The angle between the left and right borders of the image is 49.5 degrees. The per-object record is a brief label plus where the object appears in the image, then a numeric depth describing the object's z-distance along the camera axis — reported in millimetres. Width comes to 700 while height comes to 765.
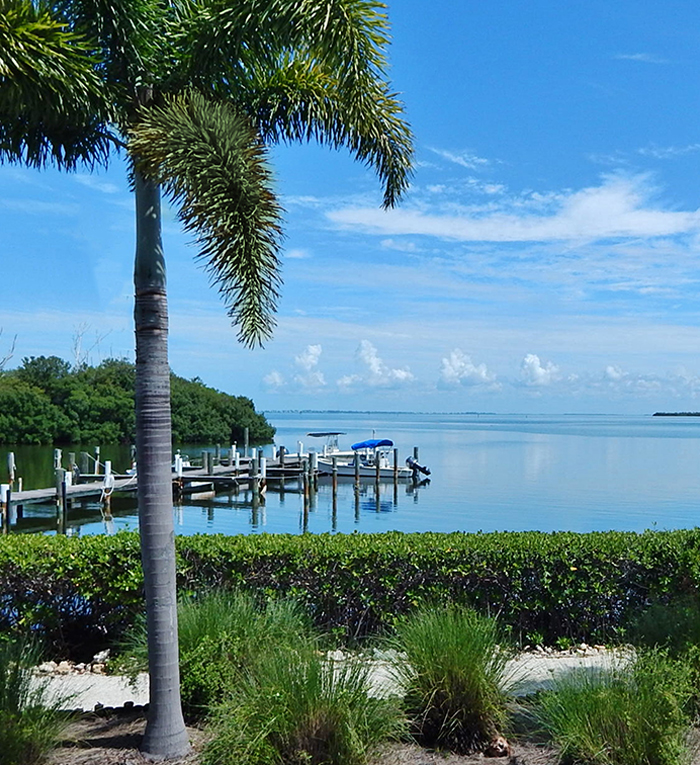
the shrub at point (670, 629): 5469
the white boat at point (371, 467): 39500
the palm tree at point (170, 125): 4332
